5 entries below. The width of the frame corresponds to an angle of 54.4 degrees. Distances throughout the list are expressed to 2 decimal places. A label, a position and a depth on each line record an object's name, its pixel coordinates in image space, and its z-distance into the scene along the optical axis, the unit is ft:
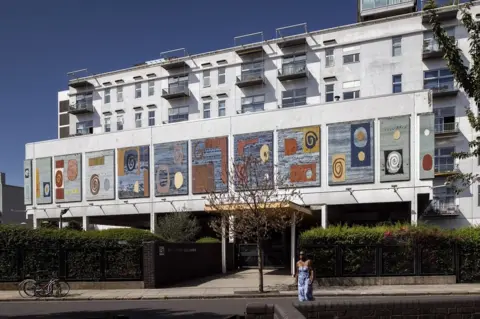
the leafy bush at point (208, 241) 91.47
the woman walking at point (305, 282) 47.52
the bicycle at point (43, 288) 62.96
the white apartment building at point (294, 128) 116.06
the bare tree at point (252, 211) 66.44
